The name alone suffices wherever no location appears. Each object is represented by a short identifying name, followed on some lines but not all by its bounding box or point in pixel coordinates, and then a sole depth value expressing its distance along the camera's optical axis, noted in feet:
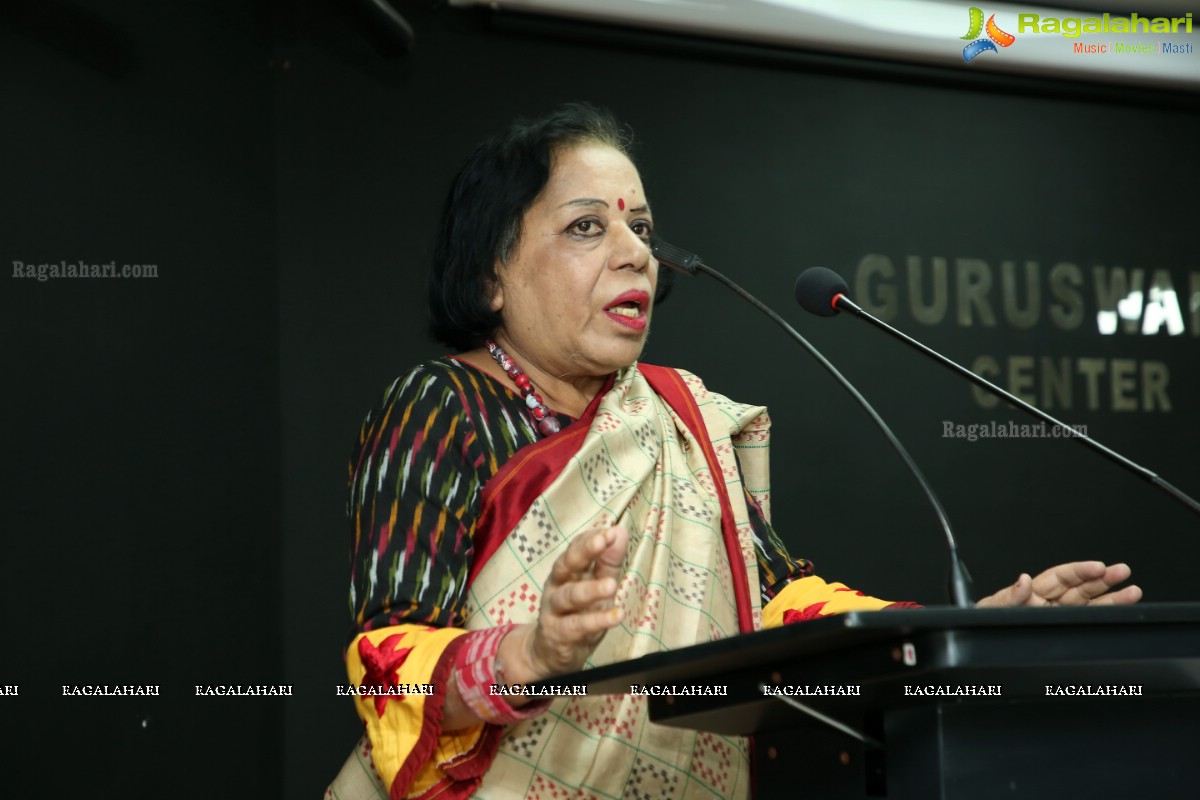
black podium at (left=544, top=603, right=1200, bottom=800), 3.43
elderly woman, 4.78
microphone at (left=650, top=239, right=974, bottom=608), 4.44
